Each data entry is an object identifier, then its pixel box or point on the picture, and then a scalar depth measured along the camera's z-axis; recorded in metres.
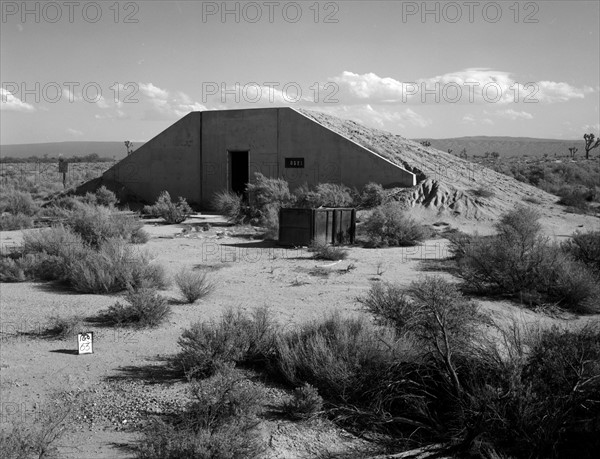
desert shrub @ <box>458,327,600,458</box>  4.90
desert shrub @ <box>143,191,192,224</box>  22.30
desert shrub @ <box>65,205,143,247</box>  14.97
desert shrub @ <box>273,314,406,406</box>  6.44
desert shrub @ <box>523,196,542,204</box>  25.20
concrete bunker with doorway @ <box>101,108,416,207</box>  23.89
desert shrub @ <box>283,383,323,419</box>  6.10
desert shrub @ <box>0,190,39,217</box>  24.36
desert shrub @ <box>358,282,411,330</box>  8.14
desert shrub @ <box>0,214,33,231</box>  20.44
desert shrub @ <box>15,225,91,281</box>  12.39
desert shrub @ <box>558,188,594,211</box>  24.95
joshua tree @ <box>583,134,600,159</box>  59.76
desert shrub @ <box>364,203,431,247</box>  17.02
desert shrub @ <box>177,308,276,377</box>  7.24
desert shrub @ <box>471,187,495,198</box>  23.84
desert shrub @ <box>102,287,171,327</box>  9.25
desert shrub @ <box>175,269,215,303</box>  10.55
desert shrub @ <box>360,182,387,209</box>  21.98
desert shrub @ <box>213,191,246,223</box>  22.41
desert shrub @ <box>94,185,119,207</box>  26.27
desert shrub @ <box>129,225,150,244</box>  16.69
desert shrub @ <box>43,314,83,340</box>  8.77
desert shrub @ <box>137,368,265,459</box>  4.81
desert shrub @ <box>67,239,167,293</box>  11.22
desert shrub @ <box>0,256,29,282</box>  12.15
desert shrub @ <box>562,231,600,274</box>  12.20
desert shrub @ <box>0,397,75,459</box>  4.78
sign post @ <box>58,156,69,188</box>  31.98
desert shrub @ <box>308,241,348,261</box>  14.70
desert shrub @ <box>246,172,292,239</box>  21.83
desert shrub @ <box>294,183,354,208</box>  21.67
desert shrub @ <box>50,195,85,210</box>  25.31
